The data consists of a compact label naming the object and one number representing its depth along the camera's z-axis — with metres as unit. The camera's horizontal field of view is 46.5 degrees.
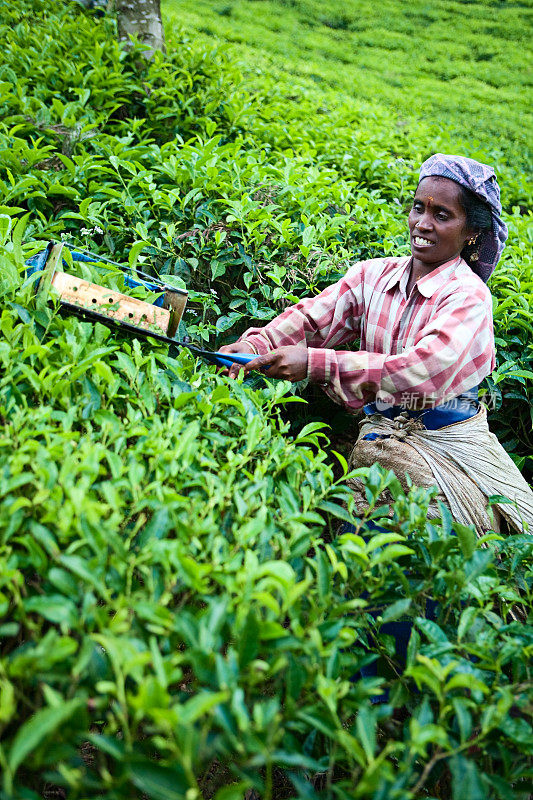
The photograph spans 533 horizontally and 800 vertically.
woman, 2.12
